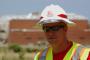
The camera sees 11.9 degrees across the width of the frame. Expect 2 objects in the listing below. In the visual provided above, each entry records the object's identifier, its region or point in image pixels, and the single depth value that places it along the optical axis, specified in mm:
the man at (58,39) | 3604
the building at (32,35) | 60809
